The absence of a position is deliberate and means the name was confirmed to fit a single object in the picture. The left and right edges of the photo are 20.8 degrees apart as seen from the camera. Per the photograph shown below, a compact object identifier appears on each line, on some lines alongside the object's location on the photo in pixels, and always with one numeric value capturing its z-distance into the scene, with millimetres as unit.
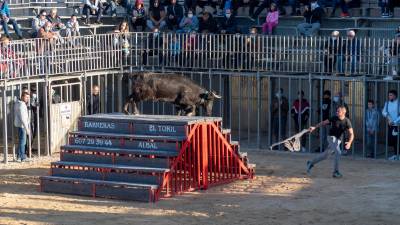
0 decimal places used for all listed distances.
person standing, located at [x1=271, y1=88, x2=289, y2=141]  31094
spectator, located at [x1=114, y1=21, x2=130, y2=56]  32781
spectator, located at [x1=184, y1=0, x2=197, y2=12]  35562
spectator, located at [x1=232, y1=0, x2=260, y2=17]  35156
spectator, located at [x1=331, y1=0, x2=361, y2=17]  33781
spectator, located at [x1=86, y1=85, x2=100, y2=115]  31938
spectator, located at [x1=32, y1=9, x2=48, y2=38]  33781
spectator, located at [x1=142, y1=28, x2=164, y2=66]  33062
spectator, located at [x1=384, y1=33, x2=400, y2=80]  29000
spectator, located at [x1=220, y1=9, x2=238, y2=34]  33722
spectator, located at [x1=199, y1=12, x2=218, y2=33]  33594
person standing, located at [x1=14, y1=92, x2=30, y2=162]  28797
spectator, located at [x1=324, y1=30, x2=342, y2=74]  30078
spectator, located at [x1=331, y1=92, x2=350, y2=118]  29828
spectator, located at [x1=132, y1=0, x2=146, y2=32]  35375
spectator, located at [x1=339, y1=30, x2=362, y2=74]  29797
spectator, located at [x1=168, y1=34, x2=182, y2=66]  32719
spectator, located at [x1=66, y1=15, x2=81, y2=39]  33531
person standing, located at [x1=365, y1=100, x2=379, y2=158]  29275
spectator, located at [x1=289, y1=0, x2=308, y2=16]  34656
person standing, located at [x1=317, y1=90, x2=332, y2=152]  30328
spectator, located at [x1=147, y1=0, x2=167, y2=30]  34991
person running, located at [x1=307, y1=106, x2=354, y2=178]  25891
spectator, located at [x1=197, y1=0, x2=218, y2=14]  35844
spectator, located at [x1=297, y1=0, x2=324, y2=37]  33156
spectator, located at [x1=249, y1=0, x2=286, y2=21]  34750
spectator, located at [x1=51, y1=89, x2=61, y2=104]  30750
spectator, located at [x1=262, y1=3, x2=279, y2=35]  33625
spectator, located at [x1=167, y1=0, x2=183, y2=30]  34969
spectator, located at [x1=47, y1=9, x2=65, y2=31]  34000
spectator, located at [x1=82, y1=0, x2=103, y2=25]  36281
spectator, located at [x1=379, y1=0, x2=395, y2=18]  33281
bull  29391
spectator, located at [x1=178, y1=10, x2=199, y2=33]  34031
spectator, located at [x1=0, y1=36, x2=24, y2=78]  29234
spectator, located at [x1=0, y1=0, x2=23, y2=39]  33769
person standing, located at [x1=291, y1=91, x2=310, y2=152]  30750
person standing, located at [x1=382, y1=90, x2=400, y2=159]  28922
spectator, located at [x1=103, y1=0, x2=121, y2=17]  36844
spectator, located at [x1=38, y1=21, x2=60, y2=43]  31981
